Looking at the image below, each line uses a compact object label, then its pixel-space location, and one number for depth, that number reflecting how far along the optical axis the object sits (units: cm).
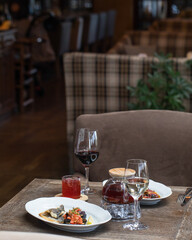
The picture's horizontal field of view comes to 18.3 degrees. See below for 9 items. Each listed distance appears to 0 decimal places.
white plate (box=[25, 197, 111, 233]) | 177
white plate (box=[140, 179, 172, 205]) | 200
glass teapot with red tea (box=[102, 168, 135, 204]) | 191
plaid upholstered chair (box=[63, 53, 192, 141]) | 483
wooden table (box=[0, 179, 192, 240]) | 176
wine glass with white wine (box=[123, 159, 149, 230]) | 179
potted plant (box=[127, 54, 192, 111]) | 461
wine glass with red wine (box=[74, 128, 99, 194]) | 212
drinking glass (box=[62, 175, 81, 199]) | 203
